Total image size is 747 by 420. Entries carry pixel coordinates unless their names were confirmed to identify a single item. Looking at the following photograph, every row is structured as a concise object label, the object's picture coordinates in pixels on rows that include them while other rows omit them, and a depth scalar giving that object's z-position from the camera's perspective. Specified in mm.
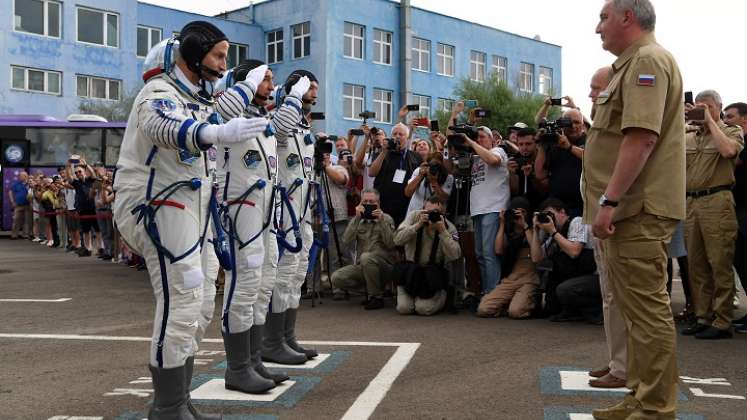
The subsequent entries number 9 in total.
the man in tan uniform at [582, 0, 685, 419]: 4109
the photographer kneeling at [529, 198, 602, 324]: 8289
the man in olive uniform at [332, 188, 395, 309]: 9633
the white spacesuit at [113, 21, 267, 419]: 4234
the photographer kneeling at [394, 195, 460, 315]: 9031
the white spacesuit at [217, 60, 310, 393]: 5285
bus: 24609
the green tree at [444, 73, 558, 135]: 41906
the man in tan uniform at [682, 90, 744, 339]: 7535
